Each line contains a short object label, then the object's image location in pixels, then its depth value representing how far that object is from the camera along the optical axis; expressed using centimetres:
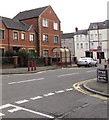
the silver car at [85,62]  2157
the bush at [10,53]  2351
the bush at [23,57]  2171
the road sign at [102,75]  828
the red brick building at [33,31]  2585
